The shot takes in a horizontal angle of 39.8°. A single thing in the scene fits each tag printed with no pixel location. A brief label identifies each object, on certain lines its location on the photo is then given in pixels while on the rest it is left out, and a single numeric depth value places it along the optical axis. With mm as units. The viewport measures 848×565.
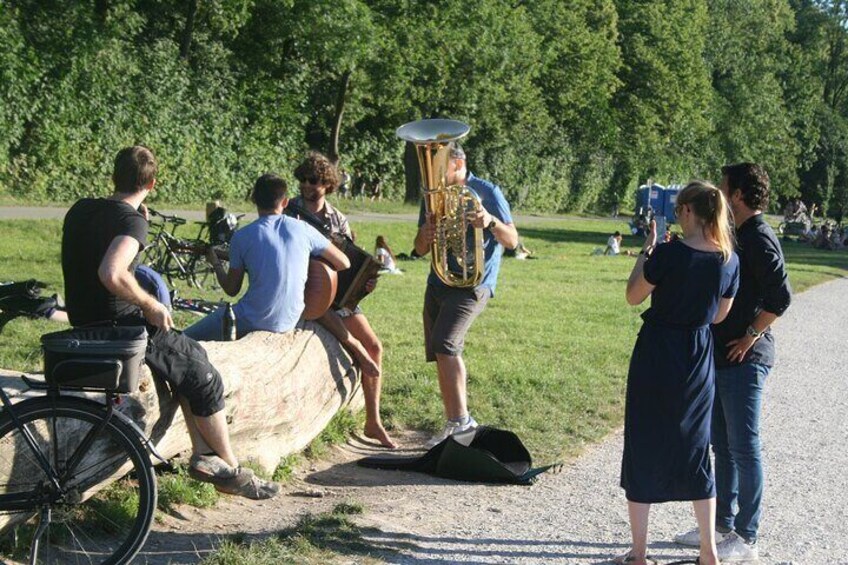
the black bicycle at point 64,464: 4961
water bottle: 7055
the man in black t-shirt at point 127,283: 5168
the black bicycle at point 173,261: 16500
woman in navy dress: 5430
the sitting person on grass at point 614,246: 31172
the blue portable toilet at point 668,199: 46562
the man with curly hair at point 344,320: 7961
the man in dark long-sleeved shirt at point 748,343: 5902
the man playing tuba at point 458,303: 7824
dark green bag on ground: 7227
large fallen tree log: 5832
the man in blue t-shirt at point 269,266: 7152
